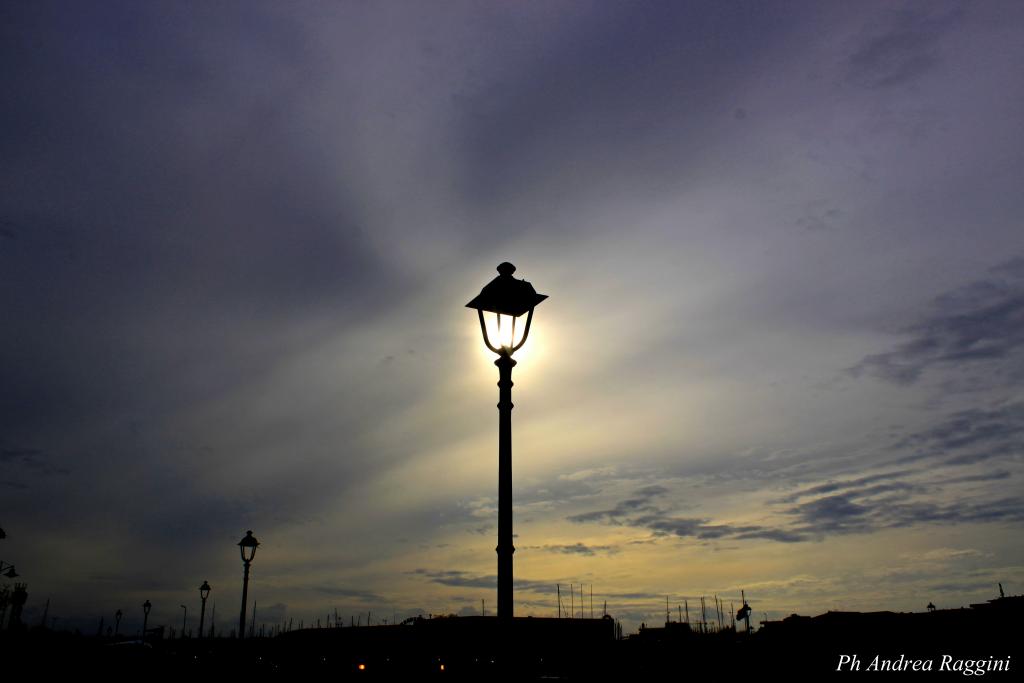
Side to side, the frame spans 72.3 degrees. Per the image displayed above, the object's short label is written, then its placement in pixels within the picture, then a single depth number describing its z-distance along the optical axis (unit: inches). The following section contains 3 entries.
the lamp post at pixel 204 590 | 1805.6
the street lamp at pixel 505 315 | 331.0
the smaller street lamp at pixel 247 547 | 1126.4
